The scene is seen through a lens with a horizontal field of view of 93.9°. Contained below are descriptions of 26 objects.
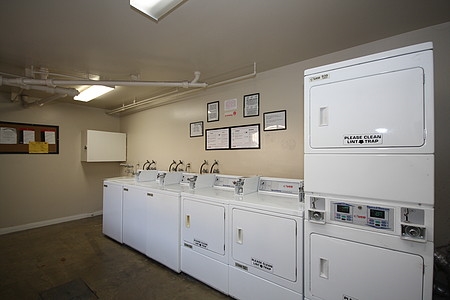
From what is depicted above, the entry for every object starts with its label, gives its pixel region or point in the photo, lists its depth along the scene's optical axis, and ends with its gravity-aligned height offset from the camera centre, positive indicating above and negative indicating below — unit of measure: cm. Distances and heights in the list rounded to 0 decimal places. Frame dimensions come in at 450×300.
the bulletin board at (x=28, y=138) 378 +18
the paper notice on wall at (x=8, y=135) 374 +23
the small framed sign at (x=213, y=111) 328 +59
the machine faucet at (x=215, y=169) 327 -30
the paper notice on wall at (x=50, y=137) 421 +23
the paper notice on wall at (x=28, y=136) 396 +23
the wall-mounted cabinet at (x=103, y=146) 444 +5
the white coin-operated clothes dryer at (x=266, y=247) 167 -85
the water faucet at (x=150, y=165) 437 -36
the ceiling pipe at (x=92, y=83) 259 +84
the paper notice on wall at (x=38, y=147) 403 +2
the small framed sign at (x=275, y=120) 265 +37
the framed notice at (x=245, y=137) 288 +17
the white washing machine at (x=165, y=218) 247 -87
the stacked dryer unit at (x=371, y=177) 121 -18
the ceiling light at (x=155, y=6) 146 +102
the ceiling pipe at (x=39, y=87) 258 +82
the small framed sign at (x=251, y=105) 288 +61
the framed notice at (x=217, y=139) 317 +15
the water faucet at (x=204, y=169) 341 -32
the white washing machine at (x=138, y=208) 286 -85
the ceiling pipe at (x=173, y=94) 270 +92
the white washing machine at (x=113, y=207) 331 -98
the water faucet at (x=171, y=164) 391 -29
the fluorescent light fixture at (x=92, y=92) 322 +91
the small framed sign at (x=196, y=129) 349 +34
